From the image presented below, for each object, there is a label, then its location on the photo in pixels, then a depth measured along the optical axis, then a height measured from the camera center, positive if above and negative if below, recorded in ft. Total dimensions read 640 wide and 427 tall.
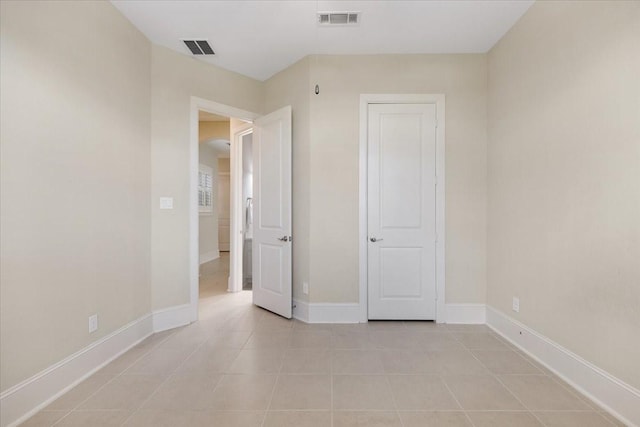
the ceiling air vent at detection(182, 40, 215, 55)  9.48 +5.46
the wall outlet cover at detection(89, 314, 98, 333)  7.19 -2.82
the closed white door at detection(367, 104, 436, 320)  10.31 -0.12
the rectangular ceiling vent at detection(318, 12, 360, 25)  8.22 +5.52
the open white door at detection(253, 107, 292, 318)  10.69 -0.09
